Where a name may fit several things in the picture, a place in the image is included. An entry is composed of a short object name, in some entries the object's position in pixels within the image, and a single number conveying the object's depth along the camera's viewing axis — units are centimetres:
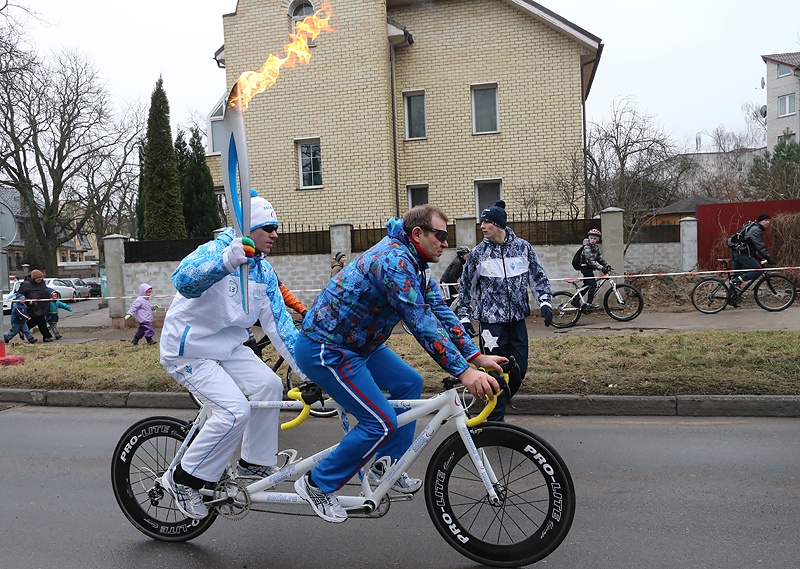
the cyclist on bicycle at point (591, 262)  1296
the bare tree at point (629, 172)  1800
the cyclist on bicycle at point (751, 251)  1276
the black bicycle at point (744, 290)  1281
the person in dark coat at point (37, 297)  1474
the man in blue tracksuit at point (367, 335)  312
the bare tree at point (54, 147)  3381
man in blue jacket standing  580
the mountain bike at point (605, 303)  1245
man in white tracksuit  344
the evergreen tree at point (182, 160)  2147
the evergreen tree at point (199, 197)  2131
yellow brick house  1847
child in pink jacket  1237
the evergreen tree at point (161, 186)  1866
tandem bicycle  319
